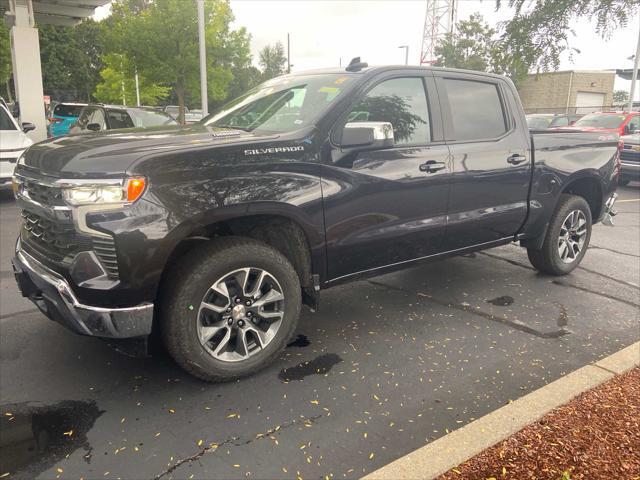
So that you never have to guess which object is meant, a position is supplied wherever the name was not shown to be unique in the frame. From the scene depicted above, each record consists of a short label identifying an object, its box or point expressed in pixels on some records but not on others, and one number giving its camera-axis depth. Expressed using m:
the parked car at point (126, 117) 11.09
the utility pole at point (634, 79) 18.81
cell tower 55.06
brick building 38.96
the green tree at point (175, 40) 16.84
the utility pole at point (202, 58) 12.61
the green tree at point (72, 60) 49.56
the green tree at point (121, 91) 33.25
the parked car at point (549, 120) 18.84
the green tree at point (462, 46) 31.02
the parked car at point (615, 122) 13.90
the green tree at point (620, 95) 70.19
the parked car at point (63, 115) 20.75
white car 8.51
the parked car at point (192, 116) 20.38
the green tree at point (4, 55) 28.36
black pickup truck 2.71
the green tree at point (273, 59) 78.09
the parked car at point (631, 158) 12.28
